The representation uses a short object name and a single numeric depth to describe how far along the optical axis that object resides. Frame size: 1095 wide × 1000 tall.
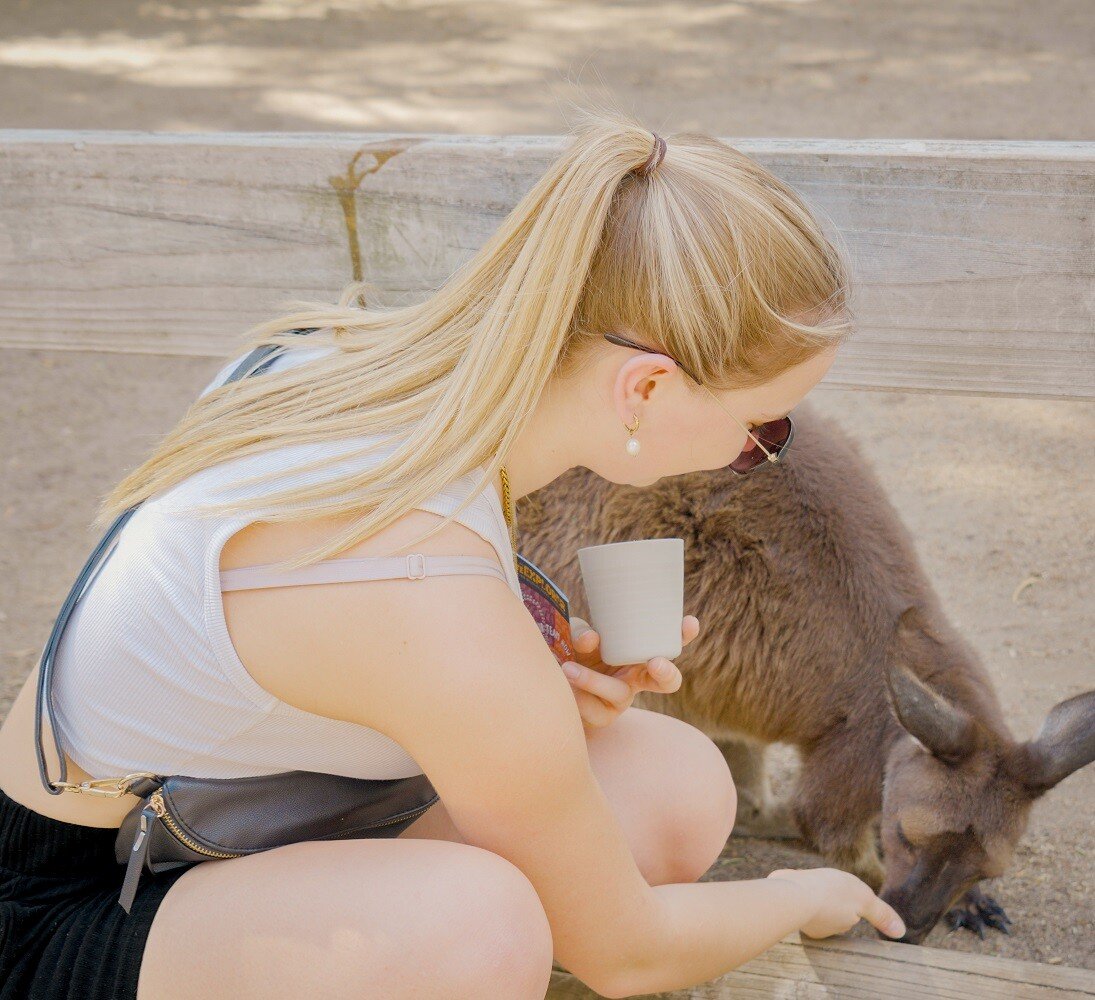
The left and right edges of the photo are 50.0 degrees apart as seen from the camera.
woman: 1.37
